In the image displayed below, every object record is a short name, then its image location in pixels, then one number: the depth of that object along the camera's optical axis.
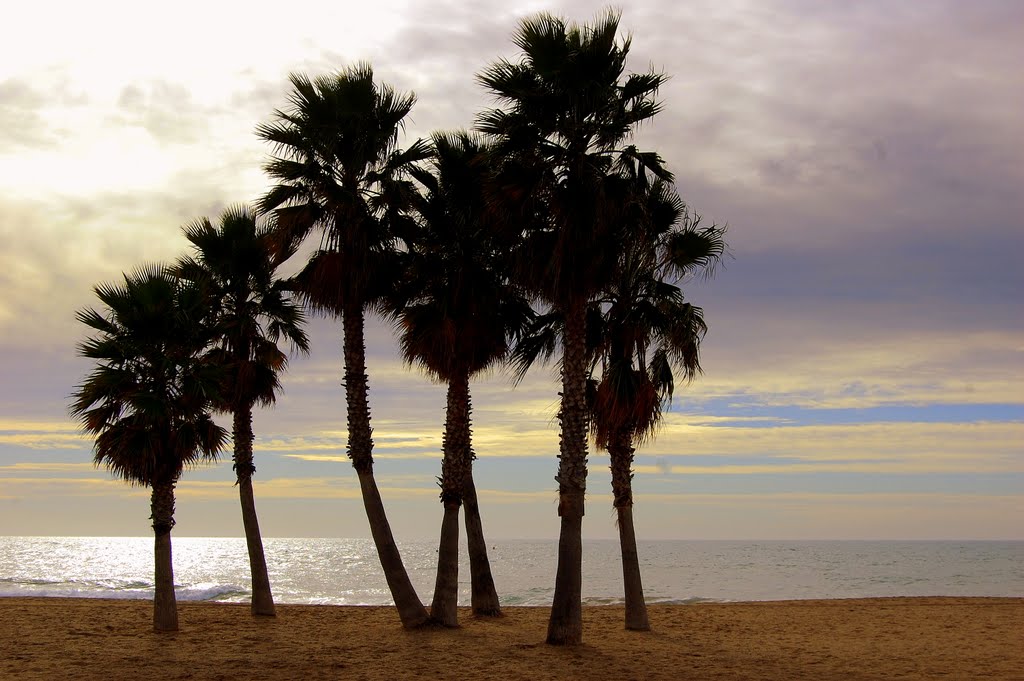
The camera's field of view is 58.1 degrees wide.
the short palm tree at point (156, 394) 22.62
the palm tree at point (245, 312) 25.97
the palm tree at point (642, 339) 21.95
